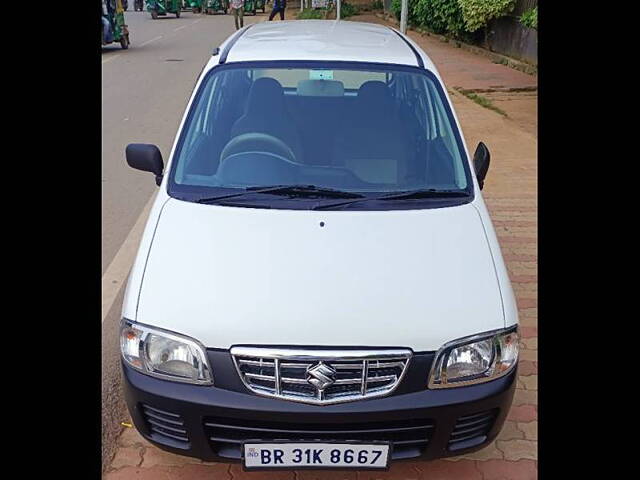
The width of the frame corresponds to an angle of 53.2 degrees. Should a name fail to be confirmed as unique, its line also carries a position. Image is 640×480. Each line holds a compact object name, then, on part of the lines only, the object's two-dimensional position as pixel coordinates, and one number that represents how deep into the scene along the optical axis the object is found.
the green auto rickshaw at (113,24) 17.48
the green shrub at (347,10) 28.29
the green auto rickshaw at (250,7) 35.25
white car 2.38
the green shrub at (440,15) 17.20
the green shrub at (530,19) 12.38
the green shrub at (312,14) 26.30
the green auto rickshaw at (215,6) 37.47
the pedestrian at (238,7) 21.30
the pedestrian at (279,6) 25.67
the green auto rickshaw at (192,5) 38.31
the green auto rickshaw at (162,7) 32.19
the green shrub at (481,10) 14.79
